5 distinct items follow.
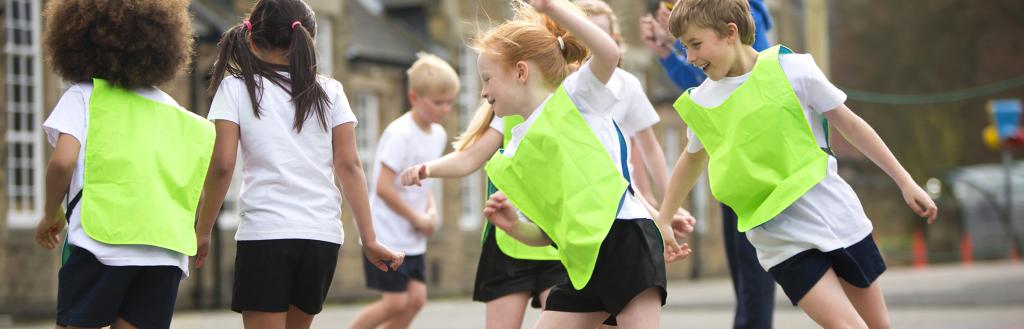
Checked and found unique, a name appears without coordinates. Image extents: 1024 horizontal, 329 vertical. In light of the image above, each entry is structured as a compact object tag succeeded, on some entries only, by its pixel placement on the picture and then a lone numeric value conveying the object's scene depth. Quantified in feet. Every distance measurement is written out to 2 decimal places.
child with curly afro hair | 31.53
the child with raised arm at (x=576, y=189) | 32.27
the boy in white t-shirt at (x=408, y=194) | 52.18
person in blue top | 46.44
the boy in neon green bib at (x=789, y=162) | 34.27
